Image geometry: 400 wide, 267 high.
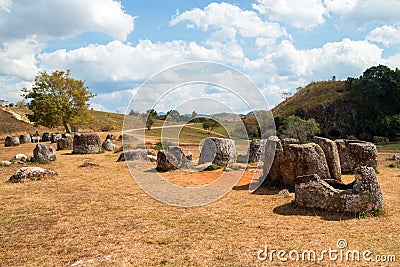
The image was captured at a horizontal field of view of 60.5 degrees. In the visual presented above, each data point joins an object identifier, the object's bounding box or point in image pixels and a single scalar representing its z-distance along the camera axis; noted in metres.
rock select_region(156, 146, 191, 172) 19.12
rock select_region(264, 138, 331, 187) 12.89
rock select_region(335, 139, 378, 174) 17.23
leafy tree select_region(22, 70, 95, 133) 41.38
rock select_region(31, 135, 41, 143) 41.75
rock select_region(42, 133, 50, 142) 42.38
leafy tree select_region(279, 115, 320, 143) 42.03
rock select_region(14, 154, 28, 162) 21.84
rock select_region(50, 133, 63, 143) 40.11
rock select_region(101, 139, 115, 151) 30.64
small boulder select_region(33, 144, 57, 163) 21.23
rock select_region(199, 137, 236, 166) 19.75
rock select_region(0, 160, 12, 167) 19.77
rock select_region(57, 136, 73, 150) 31.83
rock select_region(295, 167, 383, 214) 9.50
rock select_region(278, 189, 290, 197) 12.31
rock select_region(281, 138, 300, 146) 15.05
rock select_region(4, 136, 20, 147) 36.50
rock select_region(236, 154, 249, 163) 21.57
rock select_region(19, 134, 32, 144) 40.44
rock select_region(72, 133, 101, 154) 27.66
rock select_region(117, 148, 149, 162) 22.66
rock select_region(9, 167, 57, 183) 14.97
